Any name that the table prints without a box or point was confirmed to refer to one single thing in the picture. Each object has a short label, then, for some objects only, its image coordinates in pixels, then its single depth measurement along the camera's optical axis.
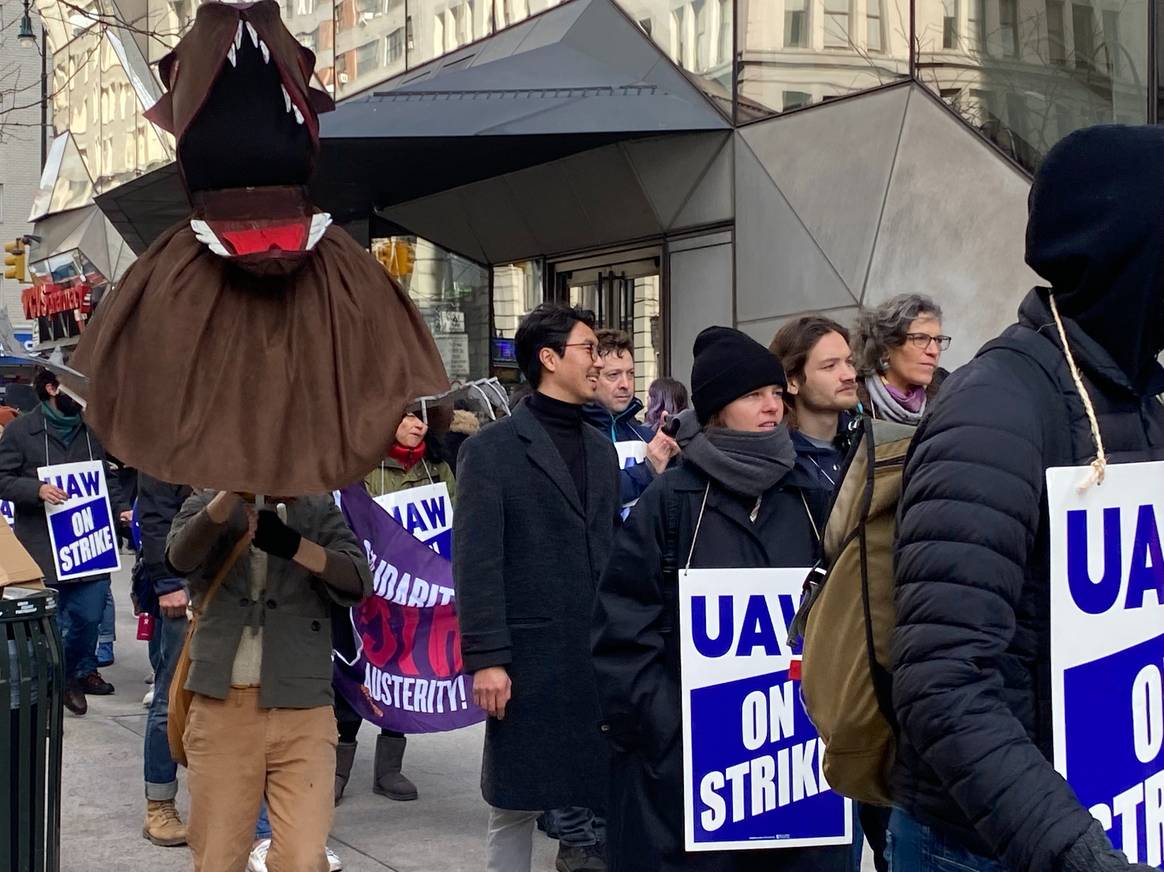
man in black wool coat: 4.96
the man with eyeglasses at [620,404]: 7.57
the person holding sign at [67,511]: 9.71
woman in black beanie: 3.95
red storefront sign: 36.31
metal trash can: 4.04
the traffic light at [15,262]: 31.67
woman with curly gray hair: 5.76
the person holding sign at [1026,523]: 2.07
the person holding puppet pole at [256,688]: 4.47
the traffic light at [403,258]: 19.47
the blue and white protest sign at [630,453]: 7.76
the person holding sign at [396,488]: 7.28
